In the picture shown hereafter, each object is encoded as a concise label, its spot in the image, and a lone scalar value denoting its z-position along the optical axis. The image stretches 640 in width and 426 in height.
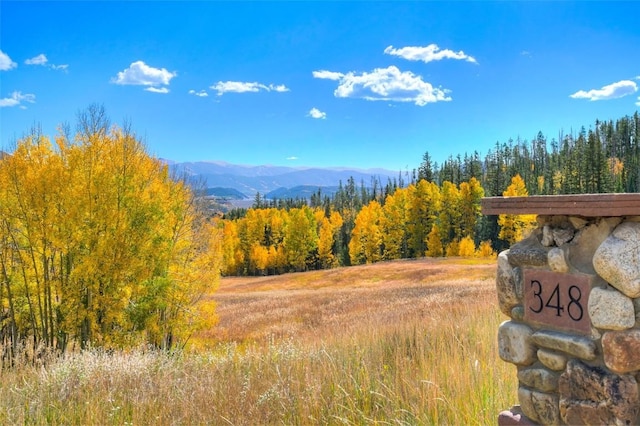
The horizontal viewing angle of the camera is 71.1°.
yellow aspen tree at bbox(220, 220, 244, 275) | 73.66
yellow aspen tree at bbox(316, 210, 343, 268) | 75.25
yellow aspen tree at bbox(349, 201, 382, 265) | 67.25
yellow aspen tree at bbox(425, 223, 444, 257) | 60.97
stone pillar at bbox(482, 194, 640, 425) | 2.46
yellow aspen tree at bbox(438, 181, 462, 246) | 63.47
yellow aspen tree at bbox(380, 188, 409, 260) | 66.81
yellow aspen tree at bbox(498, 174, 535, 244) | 53.34
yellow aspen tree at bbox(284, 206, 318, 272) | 73.50
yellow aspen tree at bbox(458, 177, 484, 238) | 63.31
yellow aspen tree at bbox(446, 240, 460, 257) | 60.78
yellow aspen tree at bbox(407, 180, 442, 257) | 63.56
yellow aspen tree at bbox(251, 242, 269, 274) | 74.06
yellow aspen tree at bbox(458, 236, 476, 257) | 55.41
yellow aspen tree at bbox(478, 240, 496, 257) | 56.09
